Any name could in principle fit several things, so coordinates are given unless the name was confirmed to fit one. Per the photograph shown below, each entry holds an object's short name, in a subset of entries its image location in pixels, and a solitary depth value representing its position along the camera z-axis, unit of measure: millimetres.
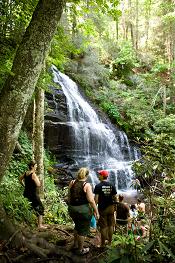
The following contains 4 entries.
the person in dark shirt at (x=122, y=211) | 5237
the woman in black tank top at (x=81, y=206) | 3672
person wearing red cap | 4109
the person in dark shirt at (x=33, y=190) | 4816
